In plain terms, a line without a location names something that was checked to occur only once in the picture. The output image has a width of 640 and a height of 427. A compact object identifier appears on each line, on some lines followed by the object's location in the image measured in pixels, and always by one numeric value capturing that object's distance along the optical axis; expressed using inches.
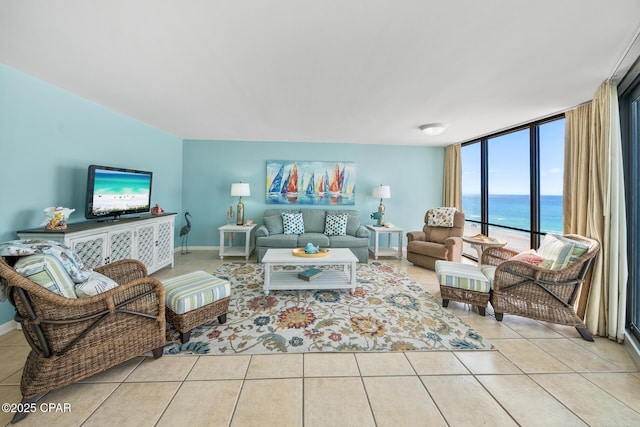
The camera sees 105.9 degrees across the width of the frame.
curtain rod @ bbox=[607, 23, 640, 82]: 66.2
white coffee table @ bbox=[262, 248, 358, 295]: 119.0
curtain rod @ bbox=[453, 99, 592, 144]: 117.2
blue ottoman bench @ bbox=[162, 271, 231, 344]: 79.4
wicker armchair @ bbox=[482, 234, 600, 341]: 87.7
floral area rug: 80.5
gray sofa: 176.6
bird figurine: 192.7
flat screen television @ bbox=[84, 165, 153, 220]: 112.1
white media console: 92.3
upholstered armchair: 158.6
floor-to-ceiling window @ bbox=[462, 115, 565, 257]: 143.9
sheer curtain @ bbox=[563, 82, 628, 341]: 85.3
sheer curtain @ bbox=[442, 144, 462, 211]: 206.8
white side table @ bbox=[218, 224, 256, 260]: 183.3
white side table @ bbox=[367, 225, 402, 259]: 191.2
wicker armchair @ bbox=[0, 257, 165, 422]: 54.3
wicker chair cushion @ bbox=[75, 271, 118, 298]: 61.7
